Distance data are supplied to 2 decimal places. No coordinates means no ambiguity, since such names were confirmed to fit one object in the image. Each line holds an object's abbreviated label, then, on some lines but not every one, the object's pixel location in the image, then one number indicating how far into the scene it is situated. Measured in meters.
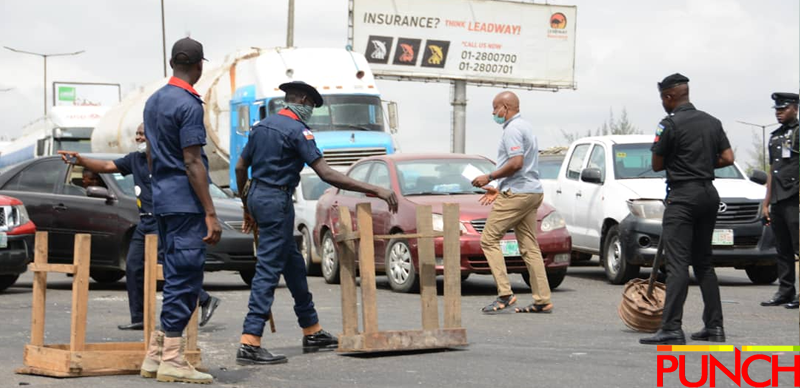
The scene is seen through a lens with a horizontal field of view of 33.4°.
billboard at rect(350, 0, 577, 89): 48.84
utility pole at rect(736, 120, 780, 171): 48.44
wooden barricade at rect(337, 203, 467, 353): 8.78
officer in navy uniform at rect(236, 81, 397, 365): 8.43
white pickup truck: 14.45
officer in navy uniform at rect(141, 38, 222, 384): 7.45
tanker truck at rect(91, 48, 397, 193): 24.48
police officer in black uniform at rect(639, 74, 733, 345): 9.23
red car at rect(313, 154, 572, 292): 13.53
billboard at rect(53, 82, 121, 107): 60.09
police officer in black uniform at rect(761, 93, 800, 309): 12.05
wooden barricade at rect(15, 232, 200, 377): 7.78
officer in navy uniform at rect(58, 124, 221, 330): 10.34
